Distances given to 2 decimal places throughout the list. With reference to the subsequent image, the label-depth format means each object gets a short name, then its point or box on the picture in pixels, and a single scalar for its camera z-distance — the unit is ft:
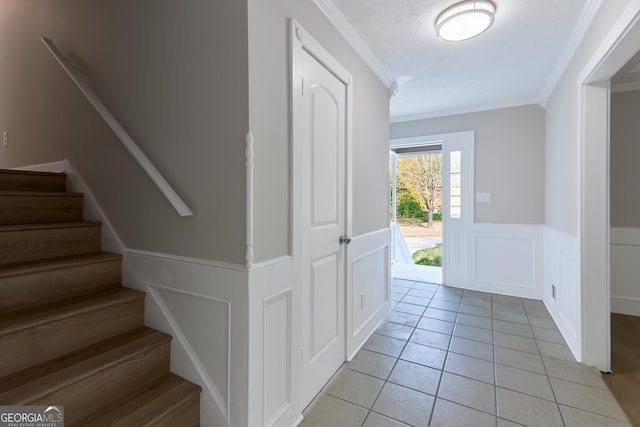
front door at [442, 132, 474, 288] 12.56
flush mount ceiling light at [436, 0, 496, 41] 5.93
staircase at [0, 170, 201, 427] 3.80
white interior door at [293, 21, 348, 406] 5.41
